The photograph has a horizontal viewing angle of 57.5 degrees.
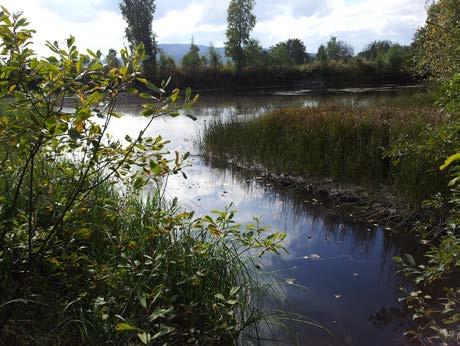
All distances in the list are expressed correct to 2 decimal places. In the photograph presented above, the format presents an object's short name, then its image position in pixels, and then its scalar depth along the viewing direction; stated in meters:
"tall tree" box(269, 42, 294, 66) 35.69
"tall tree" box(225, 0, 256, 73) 33.72
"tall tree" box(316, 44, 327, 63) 34.94
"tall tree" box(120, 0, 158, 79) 33.56
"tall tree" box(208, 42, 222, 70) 33.34
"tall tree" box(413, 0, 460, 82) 9.20
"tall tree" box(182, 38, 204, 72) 31.70
